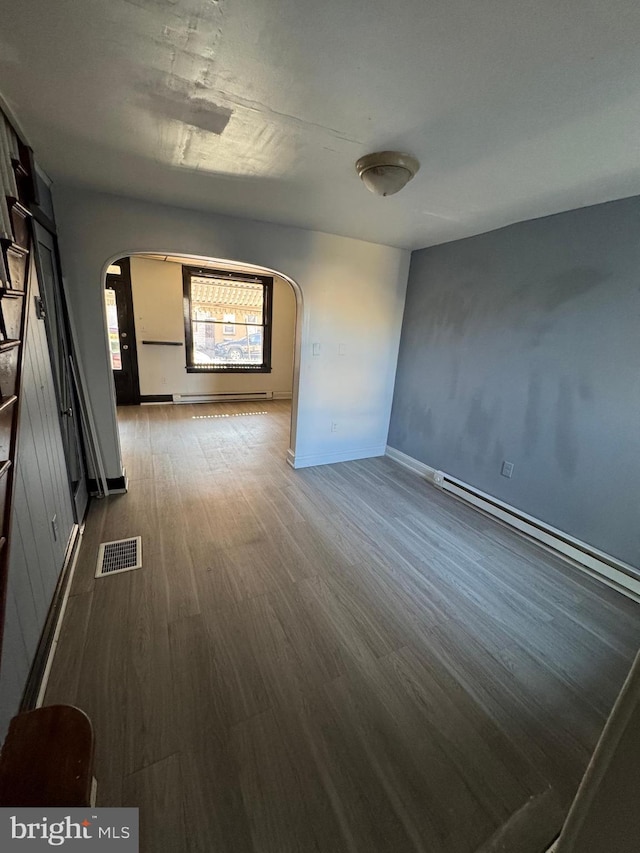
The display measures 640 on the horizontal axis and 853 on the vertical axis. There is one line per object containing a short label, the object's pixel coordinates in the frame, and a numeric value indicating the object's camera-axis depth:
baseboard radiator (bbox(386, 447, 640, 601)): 2.10
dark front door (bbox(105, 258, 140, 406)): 5.03
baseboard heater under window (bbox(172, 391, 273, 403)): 5.91
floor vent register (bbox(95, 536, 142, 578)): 2.01
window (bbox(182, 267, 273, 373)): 5.56
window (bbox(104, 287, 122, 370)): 5.07
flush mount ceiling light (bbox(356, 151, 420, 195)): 1.60
